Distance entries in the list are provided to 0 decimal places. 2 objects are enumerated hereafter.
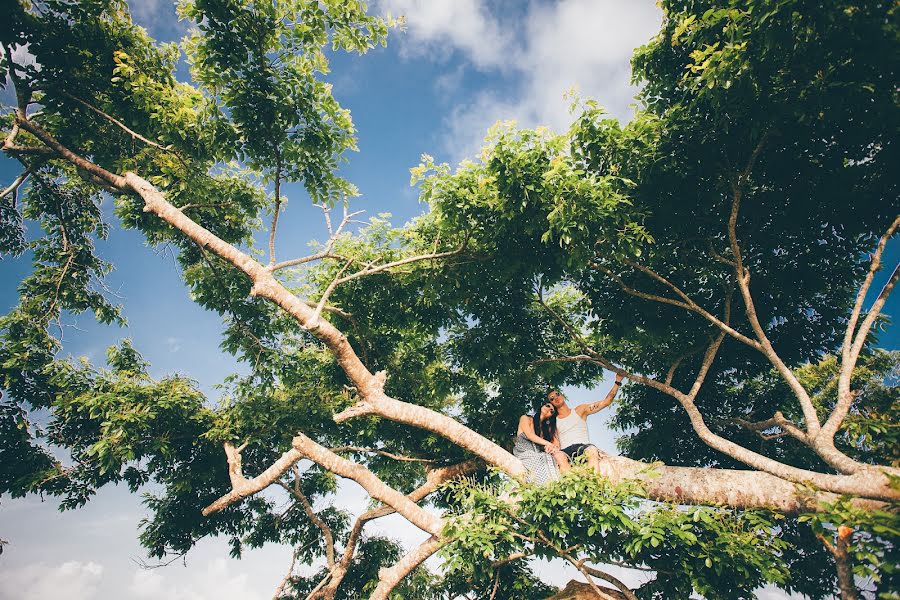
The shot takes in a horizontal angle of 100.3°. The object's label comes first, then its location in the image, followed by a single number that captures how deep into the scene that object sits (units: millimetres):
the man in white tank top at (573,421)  6922
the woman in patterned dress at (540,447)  6598
